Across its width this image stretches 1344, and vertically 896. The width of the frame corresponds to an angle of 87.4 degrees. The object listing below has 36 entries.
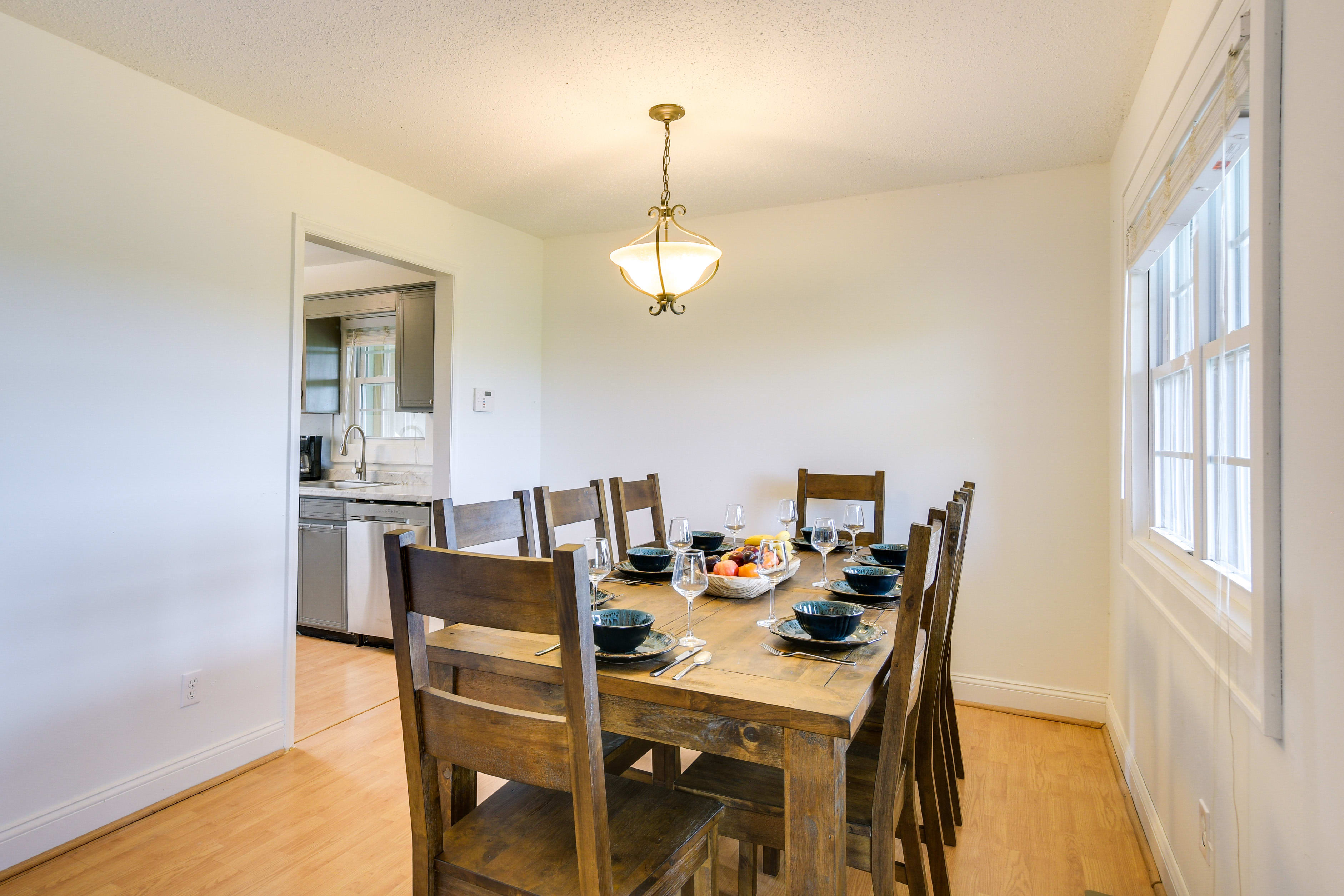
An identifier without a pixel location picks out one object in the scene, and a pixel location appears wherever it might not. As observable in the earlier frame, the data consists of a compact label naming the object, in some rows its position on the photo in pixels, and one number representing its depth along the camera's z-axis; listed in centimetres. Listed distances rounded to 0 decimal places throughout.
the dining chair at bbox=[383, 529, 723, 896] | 100
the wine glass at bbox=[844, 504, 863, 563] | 247
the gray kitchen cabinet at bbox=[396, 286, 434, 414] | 424
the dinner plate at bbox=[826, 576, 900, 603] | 188
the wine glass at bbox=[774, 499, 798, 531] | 237
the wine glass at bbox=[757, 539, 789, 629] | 172
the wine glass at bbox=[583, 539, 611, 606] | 150
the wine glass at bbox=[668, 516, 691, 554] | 196
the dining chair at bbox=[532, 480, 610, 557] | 232
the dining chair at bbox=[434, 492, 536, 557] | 177
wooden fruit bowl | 190
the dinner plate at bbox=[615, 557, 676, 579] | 219
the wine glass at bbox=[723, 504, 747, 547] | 239
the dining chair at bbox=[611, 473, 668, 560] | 278
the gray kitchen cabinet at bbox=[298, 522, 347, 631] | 407
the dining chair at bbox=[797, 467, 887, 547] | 320
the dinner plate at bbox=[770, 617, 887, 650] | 146
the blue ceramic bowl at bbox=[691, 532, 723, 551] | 260
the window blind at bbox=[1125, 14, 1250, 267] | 141
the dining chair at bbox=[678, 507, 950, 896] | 133
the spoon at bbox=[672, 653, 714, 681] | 136
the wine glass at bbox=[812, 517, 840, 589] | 199
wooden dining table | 117
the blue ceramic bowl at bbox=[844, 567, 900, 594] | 191
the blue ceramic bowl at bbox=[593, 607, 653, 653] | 136
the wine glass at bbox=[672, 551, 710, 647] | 143
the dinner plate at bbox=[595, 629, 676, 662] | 136
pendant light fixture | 257
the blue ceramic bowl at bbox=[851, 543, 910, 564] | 233
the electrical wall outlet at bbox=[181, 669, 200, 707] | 250
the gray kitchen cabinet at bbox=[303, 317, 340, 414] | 490
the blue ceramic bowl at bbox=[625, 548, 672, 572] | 221
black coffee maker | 512
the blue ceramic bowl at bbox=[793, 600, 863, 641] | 145
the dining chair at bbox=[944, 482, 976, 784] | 208
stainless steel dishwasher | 392
